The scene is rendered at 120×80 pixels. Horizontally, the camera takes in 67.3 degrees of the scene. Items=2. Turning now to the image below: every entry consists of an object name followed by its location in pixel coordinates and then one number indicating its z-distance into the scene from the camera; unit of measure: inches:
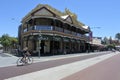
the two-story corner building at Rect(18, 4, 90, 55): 650.4
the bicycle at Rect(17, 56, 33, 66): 300.6
